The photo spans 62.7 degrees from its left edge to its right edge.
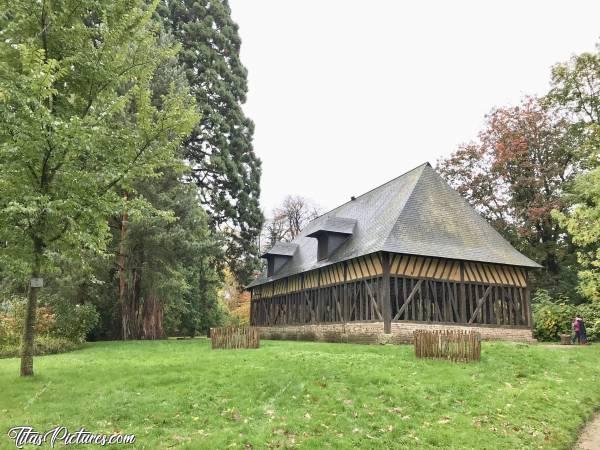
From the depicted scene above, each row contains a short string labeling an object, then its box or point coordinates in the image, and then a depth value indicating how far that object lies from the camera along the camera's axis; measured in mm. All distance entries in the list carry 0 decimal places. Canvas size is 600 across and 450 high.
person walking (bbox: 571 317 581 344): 21688
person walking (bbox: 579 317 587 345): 21609
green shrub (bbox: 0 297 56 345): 18969
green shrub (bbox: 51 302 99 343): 20922
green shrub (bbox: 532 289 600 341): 24984
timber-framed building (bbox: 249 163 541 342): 20141
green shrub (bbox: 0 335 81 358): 17828
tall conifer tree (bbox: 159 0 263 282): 31516
